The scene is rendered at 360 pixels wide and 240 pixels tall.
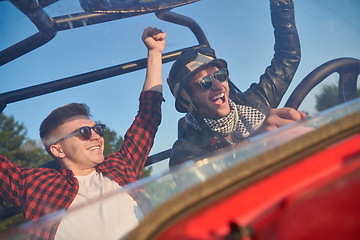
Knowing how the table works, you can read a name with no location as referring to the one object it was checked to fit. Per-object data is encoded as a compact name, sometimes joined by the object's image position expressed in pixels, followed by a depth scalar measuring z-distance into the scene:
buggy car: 0.50
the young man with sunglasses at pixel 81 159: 1.06
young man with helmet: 1.15
